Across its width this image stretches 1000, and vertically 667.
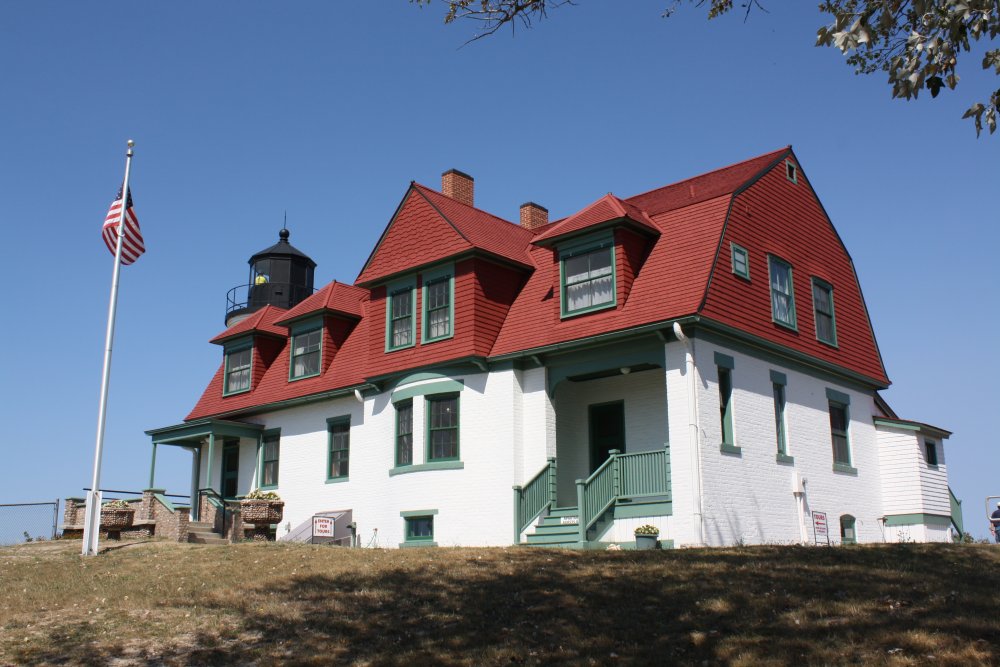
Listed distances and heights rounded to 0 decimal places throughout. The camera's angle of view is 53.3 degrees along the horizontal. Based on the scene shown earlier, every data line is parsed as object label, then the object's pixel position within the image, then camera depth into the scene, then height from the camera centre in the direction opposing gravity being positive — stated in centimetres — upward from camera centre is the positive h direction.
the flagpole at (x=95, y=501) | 2122 +108
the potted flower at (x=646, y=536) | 1883 +26
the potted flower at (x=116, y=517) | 2489 +88
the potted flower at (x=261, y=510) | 2670 +110
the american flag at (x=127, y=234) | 2336 +737
